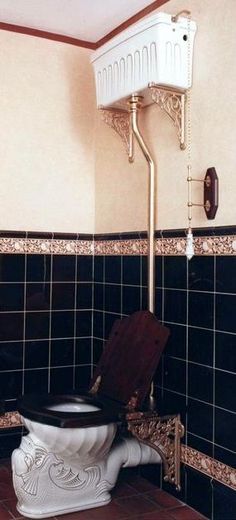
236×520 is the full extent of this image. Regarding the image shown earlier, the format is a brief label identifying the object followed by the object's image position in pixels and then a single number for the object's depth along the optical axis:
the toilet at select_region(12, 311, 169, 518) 2.18
